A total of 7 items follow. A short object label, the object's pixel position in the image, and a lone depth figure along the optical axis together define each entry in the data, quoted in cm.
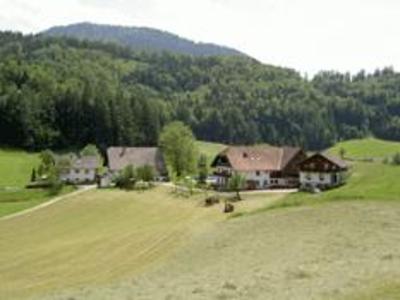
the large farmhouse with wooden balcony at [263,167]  9856
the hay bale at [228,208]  6871
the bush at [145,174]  9919
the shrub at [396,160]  10900
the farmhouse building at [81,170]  11350
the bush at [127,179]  9849
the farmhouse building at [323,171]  8881
